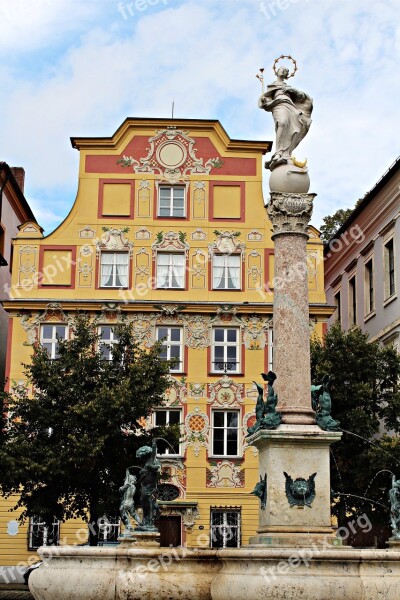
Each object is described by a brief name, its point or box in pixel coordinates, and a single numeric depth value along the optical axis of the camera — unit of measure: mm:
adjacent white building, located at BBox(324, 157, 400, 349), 34812
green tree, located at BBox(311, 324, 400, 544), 25953
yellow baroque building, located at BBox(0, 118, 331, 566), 33844
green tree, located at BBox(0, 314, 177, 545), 25953
